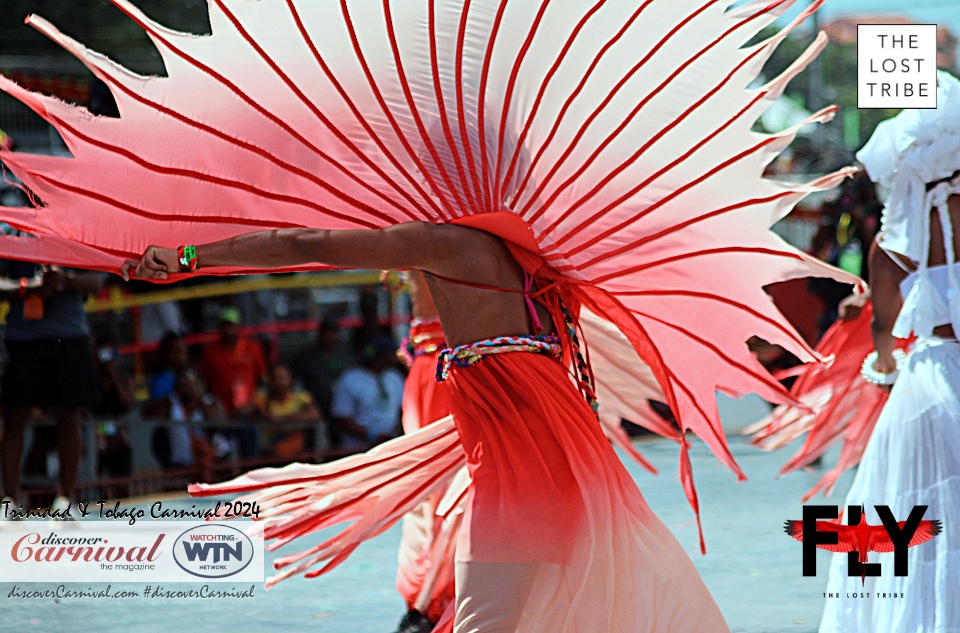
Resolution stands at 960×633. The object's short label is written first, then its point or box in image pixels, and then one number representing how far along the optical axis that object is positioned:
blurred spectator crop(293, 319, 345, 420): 20.41
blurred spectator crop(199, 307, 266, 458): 19.53
